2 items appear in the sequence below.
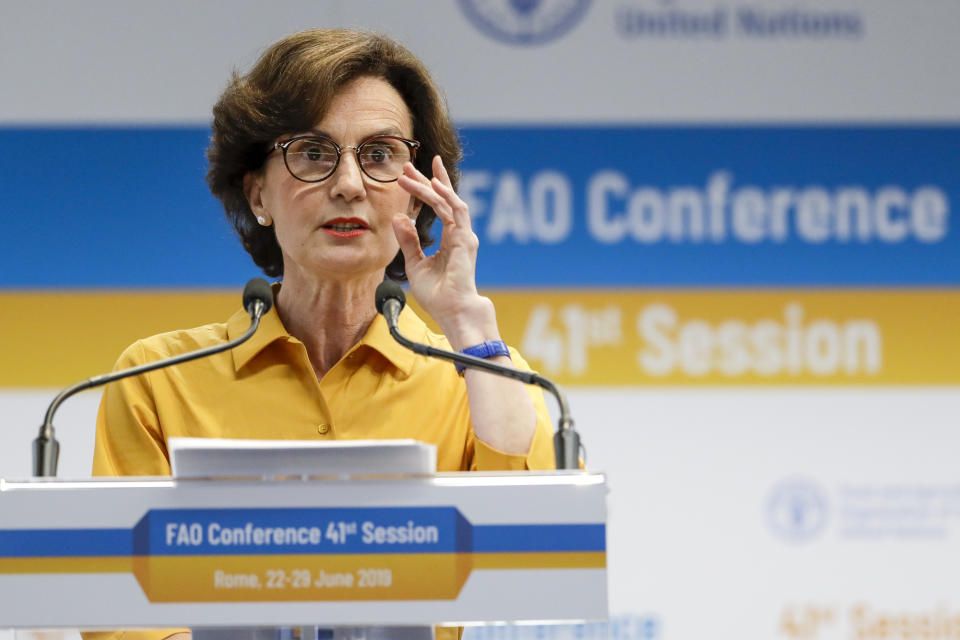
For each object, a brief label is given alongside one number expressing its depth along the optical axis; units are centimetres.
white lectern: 487
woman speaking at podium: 524
